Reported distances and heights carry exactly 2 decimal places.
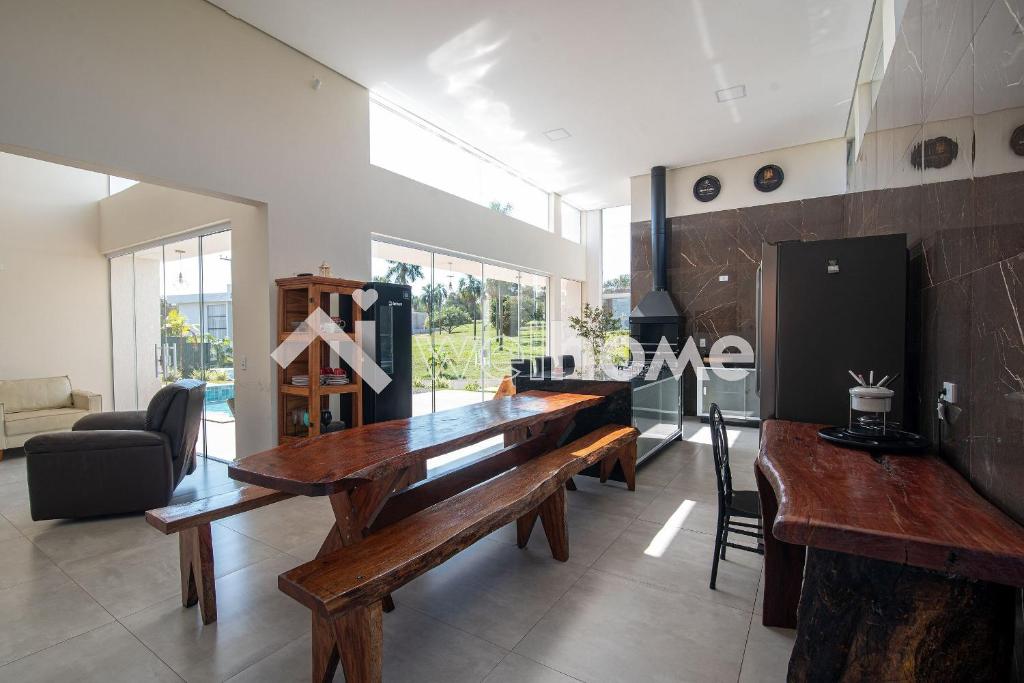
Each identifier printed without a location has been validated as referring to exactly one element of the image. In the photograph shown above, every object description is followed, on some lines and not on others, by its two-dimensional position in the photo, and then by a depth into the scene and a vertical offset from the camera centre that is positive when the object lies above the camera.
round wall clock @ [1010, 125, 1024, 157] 1.18 +0.47
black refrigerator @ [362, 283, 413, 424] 4.54 -0.14
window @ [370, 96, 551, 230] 5.37 +2.23
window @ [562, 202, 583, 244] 9.34 +2.16
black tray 1.73 -0.41
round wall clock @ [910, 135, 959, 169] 1.66 +0.67
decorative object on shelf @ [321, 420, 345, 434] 3.99 -0.77
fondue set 1.74 -0.40
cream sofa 4.81 -0.77
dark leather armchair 3.12 -0.86
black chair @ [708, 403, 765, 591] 2.25 -0.84
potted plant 6.00 +0.07
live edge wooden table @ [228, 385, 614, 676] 1.77 -0.52
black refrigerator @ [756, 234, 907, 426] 2.17 +0.05
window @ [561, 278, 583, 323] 9.23 +0.68
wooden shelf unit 4.02 -0.21
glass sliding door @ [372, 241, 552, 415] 5.80 +0.19
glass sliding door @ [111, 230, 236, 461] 4.71 +0.11
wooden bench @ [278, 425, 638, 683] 1.45 -0.76
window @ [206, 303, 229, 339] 4.69 +0.14
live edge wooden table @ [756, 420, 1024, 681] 1.02 -0.60
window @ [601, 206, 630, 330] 9.34 +1.38
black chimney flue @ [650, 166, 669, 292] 7.26 +1.55
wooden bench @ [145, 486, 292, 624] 2.00 -0.85
